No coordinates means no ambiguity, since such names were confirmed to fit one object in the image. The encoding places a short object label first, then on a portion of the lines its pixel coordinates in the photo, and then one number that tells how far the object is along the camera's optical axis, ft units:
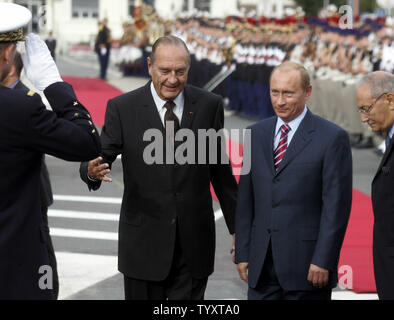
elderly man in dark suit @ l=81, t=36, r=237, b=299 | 32.37
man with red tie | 30.96
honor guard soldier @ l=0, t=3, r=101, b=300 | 23.82
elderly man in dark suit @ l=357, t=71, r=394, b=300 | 30.71
